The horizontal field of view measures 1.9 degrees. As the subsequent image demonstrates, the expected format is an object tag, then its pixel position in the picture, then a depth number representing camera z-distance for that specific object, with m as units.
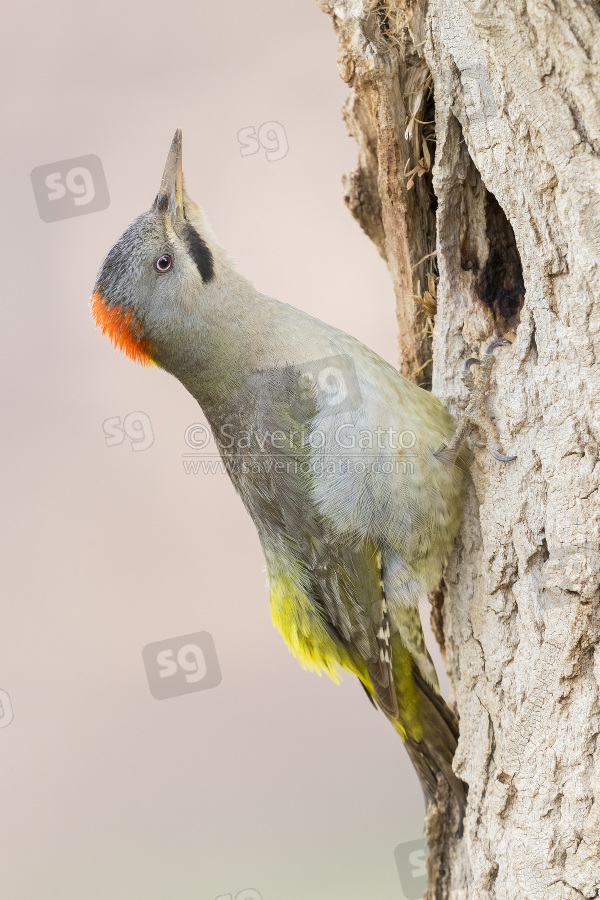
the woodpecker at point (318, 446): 6.77
